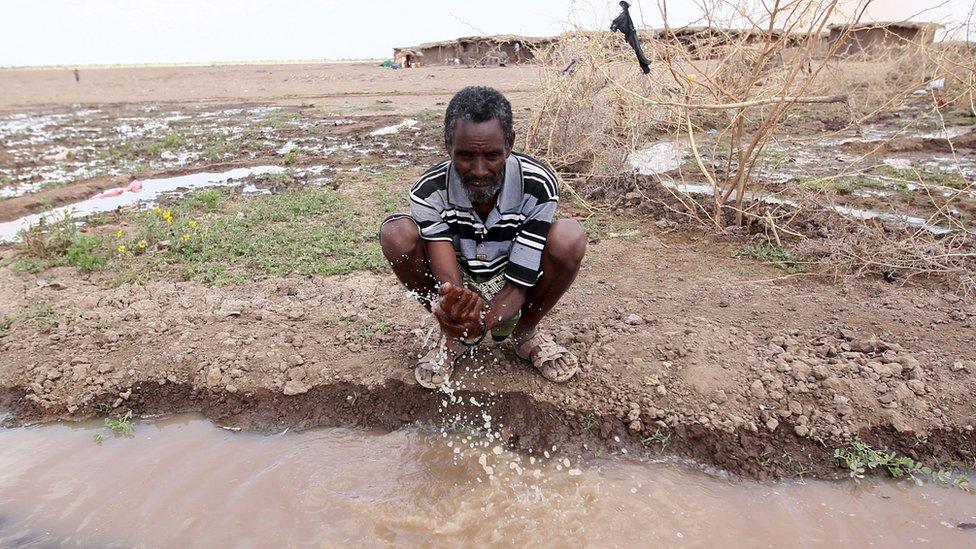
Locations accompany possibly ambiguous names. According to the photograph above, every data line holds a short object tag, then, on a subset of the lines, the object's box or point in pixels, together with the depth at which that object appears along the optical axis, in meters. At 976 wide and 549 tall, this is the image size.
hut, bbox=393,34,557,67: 26.89
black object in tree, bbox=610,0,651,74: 3.20
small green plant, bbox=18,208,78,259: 3.79
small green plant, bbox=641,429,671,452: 2.23
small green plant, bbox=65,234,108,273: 3.65
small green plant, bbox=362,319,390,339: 2.82
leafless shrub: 3.25
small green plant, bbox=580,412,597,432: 2.30
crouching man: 1.97
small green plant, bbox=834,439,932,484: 2.07
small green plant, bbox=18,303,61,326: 2.96
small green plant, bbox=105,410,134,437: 2.38
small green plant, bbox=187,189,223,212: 4.91
